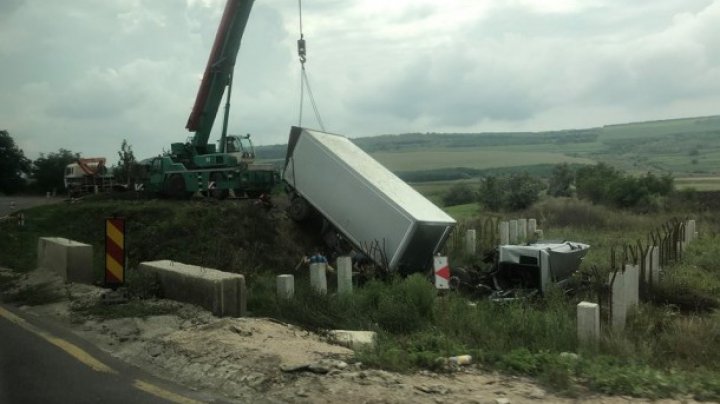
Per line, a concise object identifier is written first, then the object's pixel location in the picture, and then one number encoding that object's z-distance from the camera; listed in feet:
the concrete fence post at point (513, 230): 74.21
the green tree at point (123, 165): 104.18
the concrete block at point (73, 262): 35.12
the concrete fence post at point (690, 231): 82.24
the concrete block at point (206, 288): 26.81
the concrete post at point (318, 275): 39.38
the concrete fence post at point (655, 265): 49.13
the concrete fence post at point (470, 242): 66.74
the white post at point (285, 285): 33.84
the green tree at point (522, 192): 136.67
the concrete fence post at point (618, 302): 35.22
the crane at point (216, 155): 73.61
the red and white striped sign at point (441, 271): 46.44
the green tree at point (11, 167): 152.55
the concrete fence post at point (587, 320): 27.55
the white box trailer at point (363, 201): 52.85
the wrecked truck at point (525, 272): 48.52
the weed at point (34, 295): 31.91
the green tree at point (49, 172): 168.58
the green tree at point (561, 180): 159.63
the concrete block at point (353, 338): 23.61
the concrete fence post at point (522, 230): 75.92
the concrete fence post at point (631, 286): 38.47
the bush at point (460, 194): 147.33
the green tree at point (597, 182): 138.78
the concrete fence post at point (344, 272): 41.34
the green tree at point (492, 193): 136.98
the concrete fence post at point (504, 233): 71.97
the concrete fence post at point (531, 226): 82.58
